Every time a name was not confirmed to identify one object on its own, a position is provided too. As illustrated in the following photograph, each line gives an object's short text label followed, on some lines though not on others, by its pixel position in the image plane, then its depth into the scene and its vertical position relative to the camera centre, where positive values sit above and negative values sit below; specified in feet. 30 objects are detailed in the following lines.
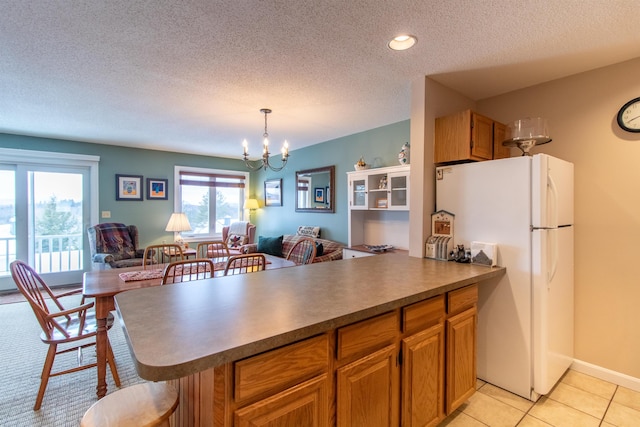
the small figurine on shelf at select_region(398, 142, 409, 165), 11.87 +2.26
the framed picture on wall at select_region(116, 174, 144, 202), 18.13 +1.51
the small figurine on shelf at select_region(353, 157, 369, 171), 13.93 +2.19
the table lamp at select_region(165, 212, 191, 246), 17.00 -0.60
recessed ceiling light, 6.28 +3.63
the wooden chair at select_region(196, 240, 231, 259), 17.29 -2.30
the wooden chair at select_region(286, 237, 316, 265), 12.96 -1.84
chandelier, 11.02 +2.34
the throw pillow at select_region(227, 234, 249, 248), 19.80 -1.82
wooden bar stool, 3.64 -2.46
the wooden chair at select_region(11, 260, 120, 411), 6.57 -2.71
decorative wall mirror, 16.47 +1.33
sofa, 14.60 -1.80
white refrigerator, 6.63 -1.07
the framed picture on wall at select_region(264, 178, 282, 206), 20.54 +1.44
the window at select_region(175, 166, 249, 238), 20.61 +1.09
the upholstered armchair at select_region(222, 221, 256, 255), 19.93 -1.49
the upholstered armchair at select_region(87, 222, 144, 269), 14.84 -1.79
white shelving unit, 12.16 +0.28
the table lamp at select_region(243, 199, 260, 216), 22.03 +0.62
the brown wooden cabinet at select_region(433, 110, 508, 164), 7.69 +1.97
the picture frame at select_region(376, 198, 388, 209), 12.76 +0.43
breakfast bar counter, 3.01 -1.33
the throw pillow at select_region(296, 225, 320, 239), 17.03 -1.04
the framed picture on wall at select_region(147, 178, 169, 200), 19.17 +1.51
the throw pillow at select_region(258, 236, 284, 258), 17.08 -1.87
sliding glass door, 15.38 -0.36
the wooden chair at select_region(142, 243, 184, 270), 16.62 -2.48
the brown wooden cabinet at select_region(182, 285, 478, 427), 3.29 -2.20
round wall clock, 7.14 +2.32
